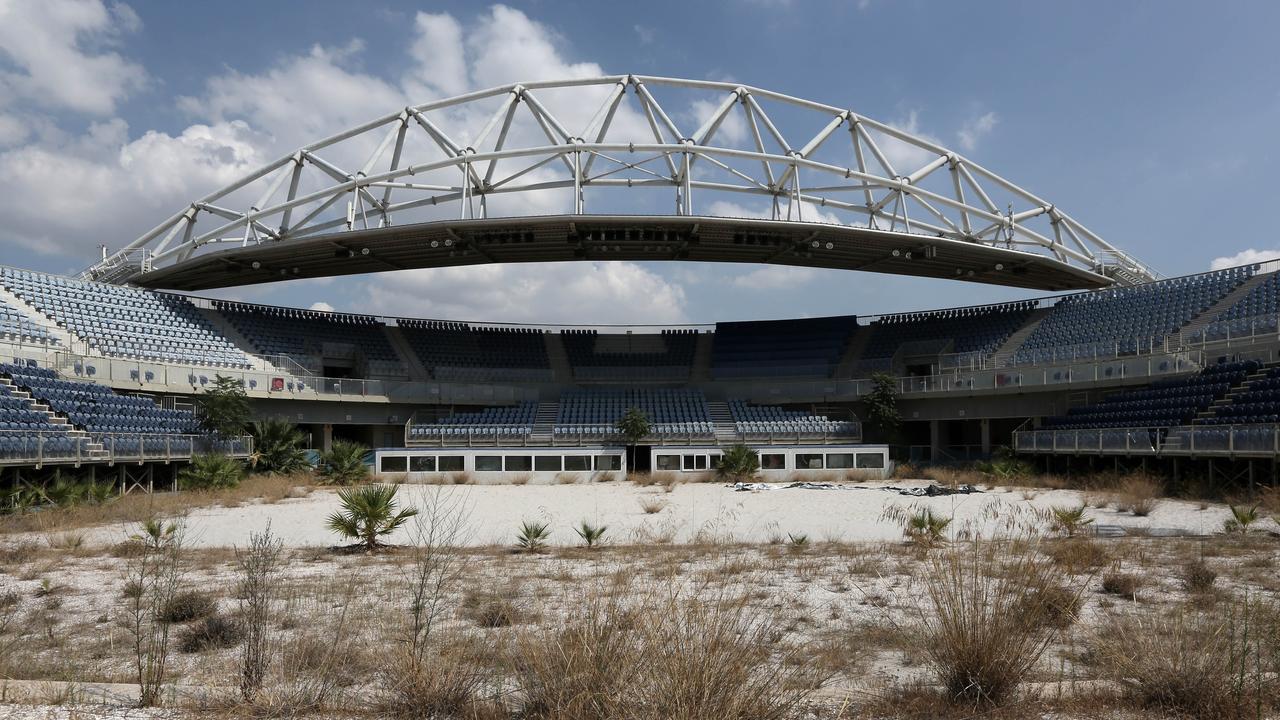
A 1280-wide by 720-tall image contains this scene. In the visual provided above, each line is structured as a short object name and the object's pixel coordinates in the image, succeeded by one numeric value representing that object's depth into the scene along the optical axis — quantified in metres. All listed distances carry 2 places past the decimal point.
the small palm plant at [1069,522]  12.88
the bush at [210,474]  25.42
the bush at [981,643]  5.03
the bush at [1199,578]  8.38
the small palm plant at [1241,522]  13.21
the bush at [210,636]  6.77
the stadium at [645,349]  29.69
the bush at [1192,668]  4.76
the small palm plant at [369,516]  13.05
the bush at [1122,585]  8.33
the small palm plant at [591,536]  12.89
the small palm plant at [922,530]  11.69
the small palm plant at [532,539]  12.83
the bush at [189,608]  7.64
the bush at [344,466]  29.52
